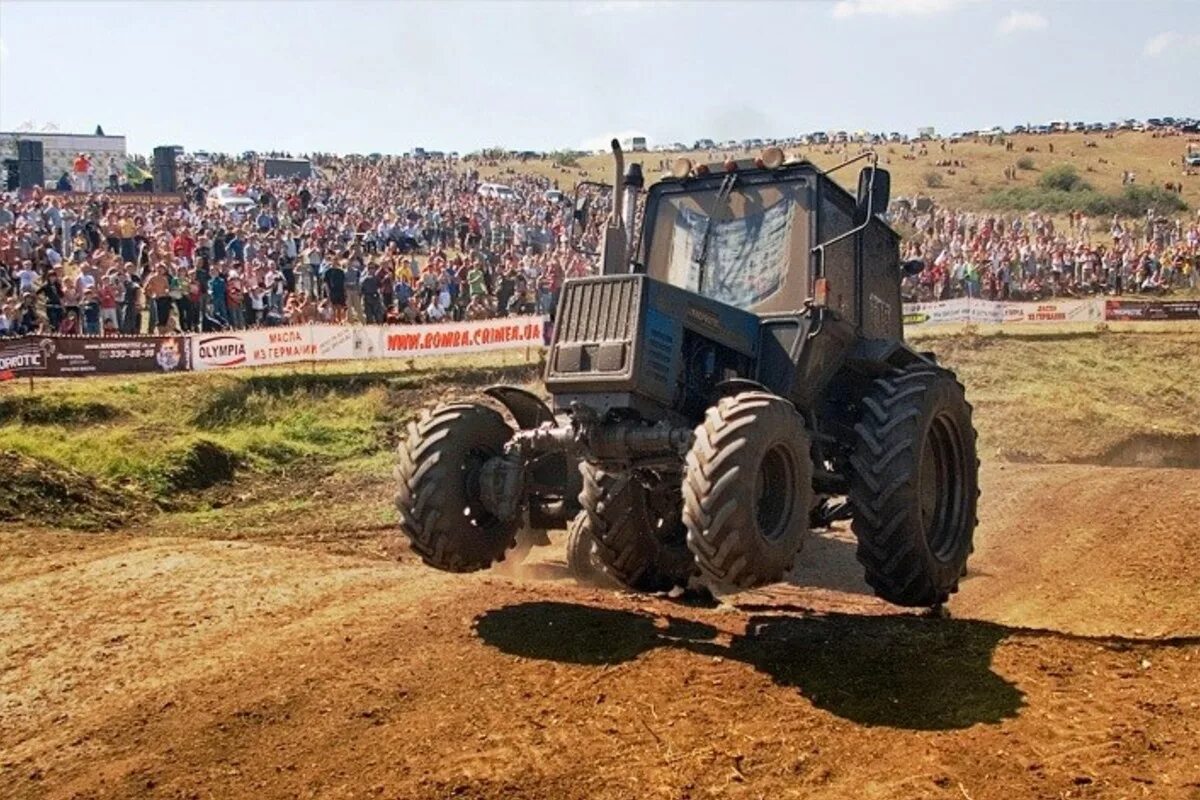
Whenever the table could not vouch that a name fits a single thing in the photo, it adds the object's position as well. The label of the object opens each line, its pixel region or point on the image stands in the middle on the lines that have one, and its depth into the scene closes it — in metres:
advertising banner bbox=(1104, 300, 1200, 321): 31.61
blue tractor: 7.73
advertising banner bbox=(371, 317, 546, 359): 22.69
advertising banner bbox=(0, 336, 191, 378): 18.31
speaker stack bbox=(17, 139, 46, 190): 36.38
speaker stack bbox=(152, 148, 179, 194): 37.41
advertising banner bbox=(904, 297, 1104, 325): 30.56
